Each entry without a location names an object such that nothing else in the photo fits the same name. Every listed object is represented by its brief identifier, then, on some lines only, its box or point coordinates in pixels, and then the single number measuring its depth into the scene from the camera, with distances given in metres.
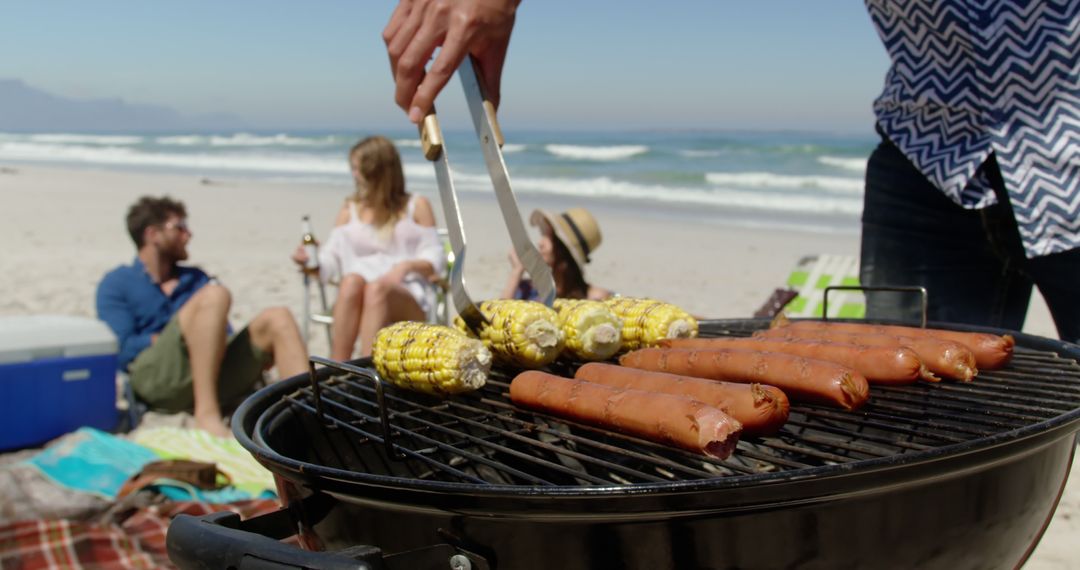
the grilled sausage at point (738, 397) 1.47
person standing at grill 1.96
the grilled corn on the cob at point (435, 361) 1.83
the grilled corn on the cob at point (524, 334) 1.92
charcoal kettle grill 1.21
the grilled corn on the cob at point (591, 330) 2.04
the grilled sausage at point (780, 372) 1.61
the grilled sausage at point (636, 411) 1.39
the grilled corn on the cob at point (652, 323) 2.17
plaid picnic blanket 3.25
